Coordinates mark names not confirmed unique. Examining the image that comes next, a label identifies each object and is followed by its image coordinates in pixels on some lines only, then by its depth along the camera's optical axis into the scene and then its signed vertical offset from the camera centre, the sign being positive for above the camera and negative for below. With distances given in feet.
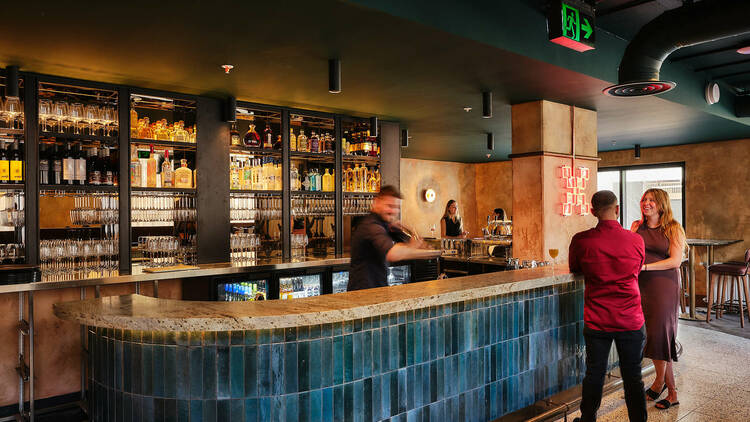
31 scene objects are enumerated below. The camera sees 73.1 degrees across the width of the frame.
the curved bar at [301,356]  7.72 -2.48
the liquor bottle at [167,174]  17.34 +1.22
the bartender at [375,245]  11.23 -0.83
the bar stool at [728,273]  23.47 -3.29
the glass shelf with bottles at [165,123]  16.93 +3.03
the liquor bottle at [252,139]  19.44 +2.69
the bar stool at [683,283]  25.44 -4.41
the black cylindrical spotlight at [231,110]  18.29 +3.57
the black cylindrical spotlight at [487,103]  17.63 +3.62
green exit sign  13.17 +4.84
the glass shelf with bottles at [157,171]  16.76 +1.33
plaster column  18.83 +1.15
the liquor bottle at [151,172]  16.97 +1.27
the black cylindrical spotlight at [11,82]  13.76 +3.51
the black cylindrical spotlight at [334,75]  13.73 +3.63
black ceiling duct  11.88 +4.23
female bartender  32.89 -1.06
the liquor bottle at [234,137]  19.06 +2.71
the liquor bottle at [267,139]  19.76 +2.72
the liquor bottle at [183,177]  17.61 +1.13
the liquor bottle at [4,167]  14.16 +1.23
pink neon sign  19.51 +0.61
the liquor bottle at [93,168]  15.71 +1.33
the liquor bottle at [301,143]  20.62 +2.65
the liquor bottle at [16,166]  14.37 +1.28
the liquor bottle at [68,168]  15.25 +1.29
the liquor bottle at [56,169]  15.15 +1.24
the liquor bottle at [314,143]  20.81 +2.68
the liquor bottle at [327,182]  21.45 +1.10
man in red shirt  10.48 -2.08
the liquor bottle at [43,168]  14.83 +1.26
